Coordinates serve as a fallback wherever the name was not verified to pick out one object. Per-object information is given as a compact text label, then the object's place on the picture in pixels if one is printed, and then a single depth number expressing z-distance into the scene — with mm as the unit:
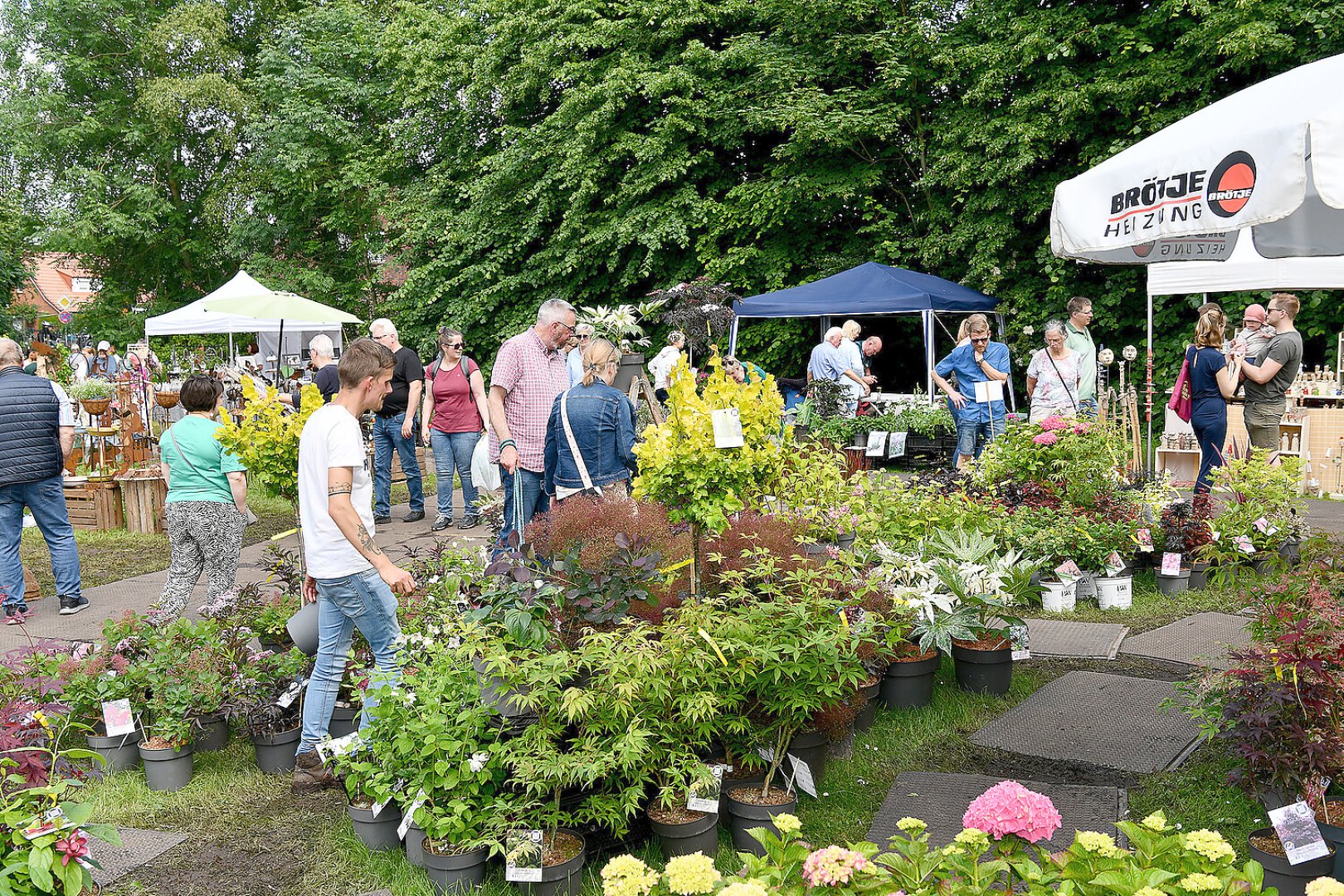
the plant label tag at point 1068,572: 5582
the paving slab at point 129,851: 3193
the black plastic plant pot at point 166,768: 3795
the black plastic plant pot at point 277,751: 3912
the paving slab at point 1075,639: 4984
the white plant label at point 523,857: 2756
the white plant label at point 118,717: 3871
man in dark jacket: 6008
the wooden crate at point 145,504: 9398
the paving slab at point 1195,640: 4801
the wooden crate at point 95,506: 9523
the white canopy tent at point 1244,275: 6407
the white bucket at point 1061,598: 5695
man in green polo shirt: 7902
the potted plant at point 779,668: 3078
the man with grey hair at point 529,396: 5707
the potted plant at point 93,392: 11789
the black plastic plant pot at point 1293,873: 2590
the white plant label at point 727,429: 3430
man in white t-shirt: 3557
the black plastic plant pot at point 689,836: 2951
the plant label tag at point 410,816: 2935
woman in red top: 8312
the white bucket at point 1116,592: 5664
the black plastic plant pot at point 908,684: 4195
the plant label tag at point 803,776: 3224
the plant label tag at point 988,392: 8047
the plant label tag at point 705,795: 2977
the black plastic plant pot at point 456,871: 2883
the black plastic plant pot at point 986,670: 4352
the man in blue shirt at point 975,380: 8133
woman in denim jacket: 4867
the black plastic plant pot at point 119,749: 3959
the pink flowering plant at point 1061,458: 5848
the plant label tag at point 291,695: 3961
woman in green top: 5168
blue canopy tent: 12039
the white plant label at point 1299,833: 2572
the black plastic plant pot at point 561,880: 2803
